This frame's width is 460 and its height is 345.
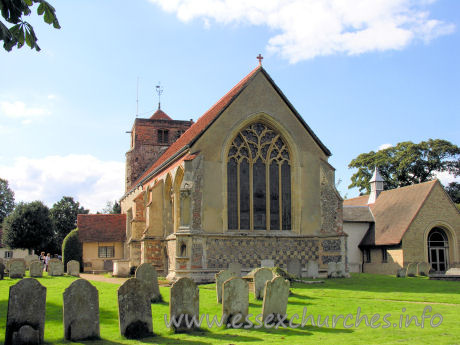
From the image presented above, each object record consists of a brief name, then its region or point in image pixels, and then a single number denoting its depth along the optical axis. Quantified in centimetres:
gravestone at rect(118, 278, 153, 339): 1007
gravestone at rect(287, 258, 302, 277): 2281
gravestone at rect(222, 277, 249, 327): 1135
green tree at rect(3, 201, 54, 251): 5456
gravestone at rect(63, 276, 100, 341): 976
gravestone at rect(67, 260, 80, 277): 3009
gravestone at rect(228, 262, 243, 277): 2028
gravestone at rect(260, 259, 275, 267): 2255
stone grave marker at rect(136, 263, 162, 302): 1550
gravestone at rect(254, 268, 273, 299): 1550
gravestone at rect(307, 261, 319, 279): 2406
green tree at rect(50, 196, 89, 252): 7294
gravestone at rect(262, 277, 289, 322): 1161
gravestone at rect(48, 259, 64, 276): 2928
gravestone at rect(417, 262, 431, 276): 2925
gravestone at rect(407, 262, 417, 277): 2864
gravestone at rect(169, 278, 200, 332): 1075
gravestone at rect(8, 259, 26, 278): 2734
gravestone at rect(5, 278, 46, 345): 927
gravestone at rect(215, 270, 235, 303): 1486
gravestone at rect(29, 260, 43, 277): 2780
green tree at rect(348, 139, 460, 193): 5372
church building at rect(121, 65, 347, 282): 2367
